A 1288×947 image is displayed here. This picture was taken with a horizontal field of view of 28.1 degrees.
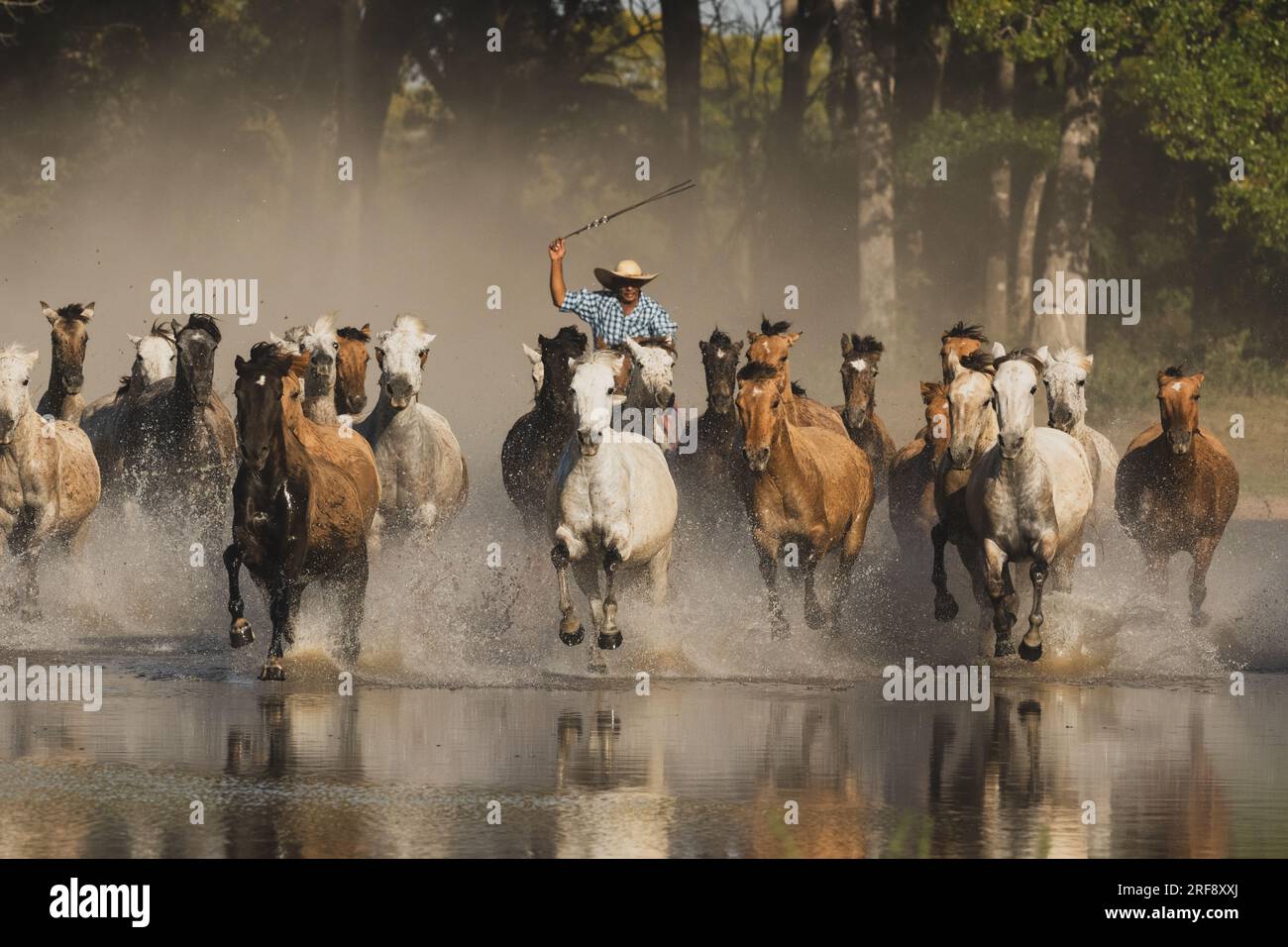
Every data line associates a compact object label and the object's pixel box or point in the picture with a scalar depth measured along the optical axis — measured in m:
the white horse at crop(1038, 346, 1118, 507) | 18.34
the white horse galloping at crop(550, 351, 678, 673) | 15.52
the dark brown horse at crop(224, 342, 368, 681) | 14.97
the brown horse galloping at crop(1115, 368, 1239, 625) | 18.30
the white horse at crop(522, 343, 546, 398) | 18.67
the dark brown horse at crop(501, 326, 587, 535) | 16.89
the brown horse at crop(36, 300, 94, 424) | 20.25
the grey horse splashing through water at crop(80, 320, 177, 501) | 20.69
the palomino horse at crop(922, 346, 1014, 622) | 16.59
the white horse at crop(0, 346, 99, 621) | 18.34
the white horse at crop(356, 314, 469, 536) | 18.86
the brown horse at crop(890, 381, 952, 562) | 18.67
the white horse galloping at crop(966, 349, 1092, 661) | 15.88
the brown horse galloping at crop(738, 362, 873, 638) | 16.92
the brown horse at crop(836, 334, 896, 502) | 20.69
